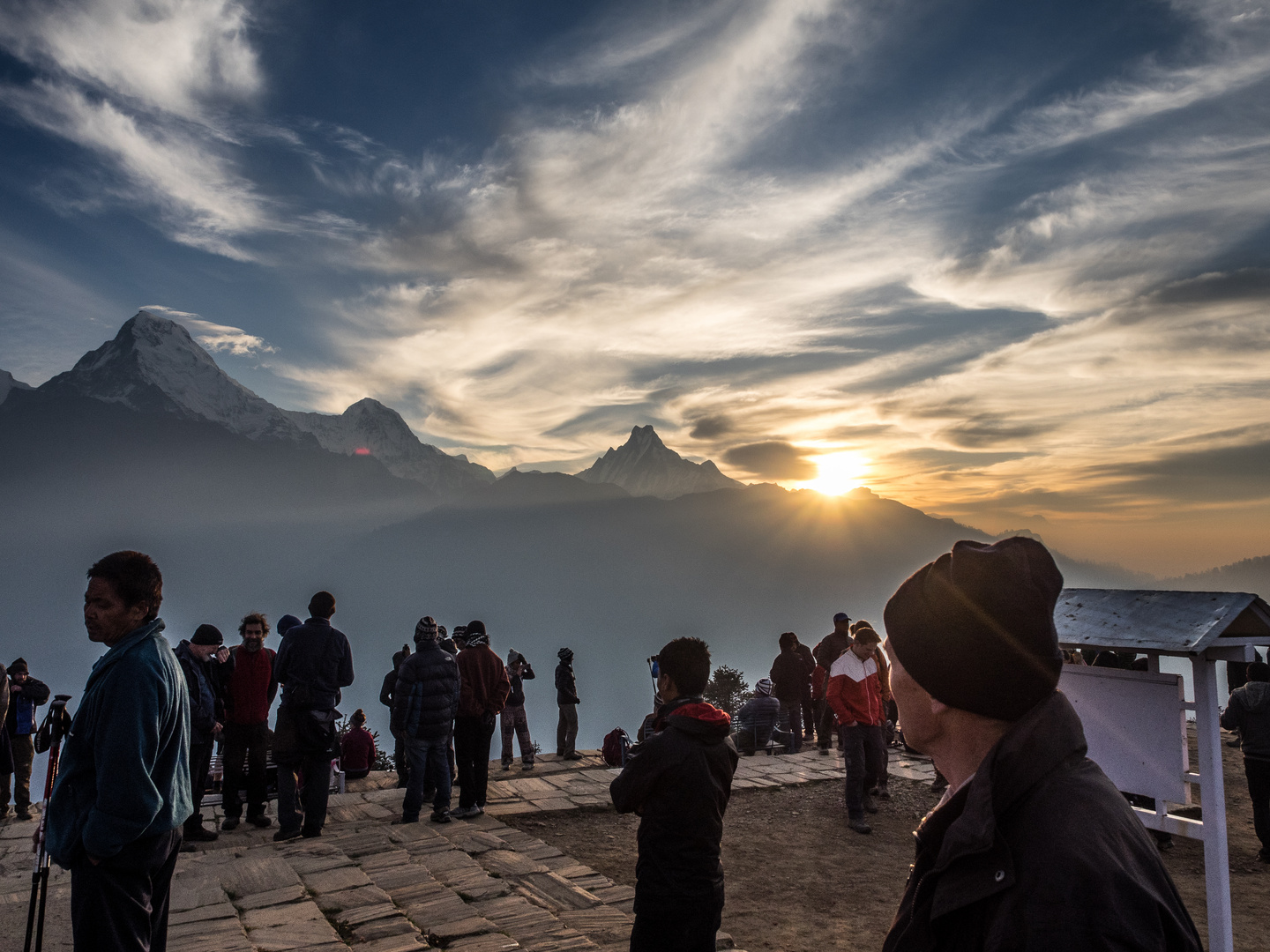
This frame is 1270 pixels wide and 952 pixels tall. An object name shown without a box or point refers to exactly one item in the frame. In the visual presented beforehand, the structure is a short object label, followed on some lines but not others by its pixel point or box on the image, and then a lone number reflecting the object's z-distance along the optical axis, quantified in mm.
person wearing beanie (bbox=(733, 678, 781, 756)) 11039
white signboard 4609
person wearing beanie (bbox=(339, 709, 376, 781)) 9414
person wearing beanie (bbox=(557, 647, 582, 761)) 10320
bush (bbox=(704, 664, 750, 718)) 26172
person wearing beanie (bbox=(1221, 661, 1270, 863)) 6500
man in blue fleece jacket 2666
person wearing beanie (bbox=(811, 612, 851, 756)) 9969
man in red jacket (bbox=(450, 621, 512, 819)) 7273
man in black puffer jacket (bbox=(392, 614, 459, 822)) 6898
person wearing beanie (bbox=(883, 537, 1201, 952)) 989
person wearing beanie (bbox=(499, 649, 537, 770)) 9828
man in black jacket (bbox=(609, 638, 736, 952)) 3039
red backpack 9594
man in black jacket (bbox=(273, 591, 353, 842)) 6395
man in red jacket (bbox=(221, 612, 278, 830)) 6859
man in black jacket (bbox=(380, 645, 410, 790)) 8719
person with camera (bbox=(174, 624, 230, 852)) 5840
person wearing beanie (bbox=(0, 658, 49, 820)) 7672
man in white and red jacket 7496
